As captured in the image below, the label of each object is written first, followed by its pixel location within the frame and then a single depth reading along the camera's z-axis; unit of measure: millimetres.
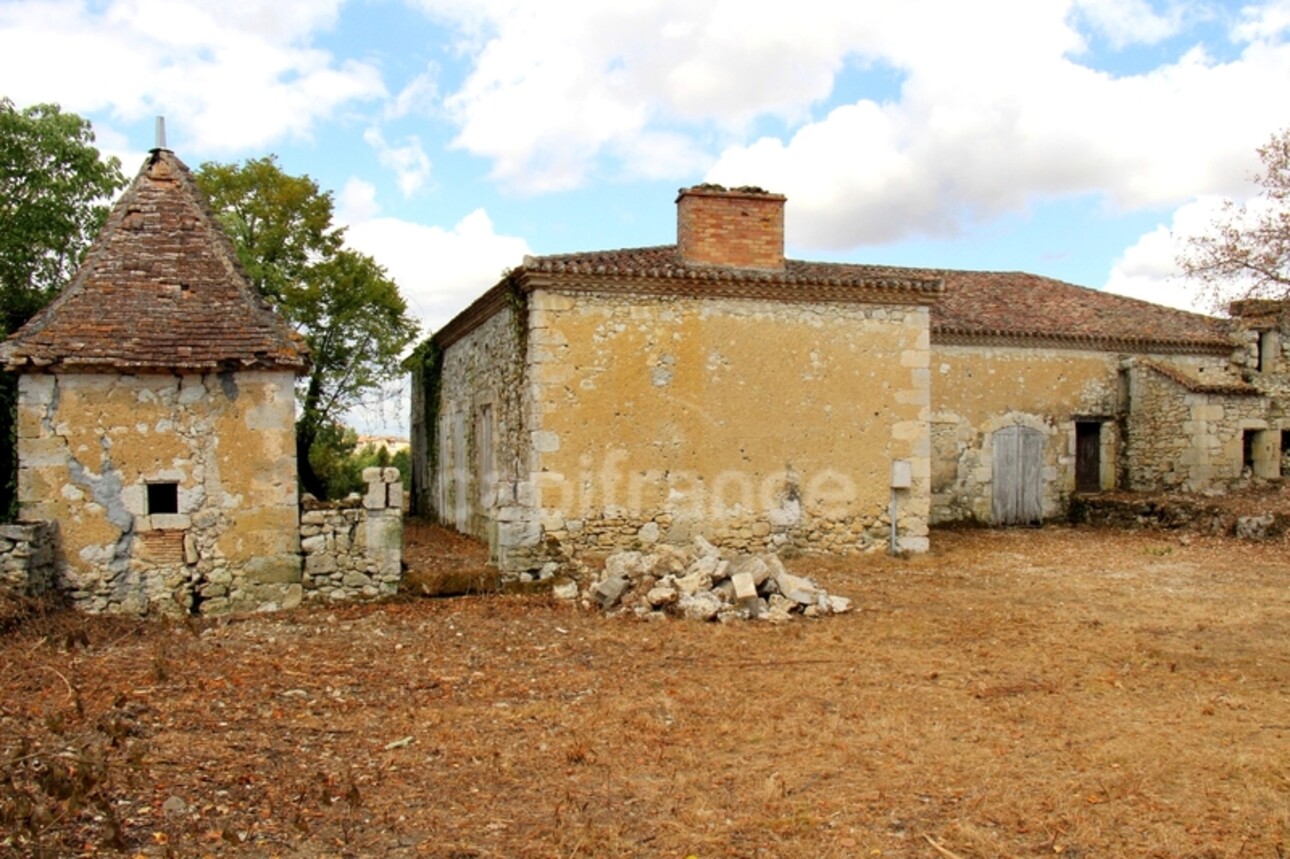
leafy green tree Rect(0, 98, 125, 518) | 12695
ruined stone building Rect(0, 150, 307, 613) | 9000
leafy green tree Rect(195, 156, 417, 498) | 17562
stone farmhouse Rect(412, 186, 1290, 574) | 11594
